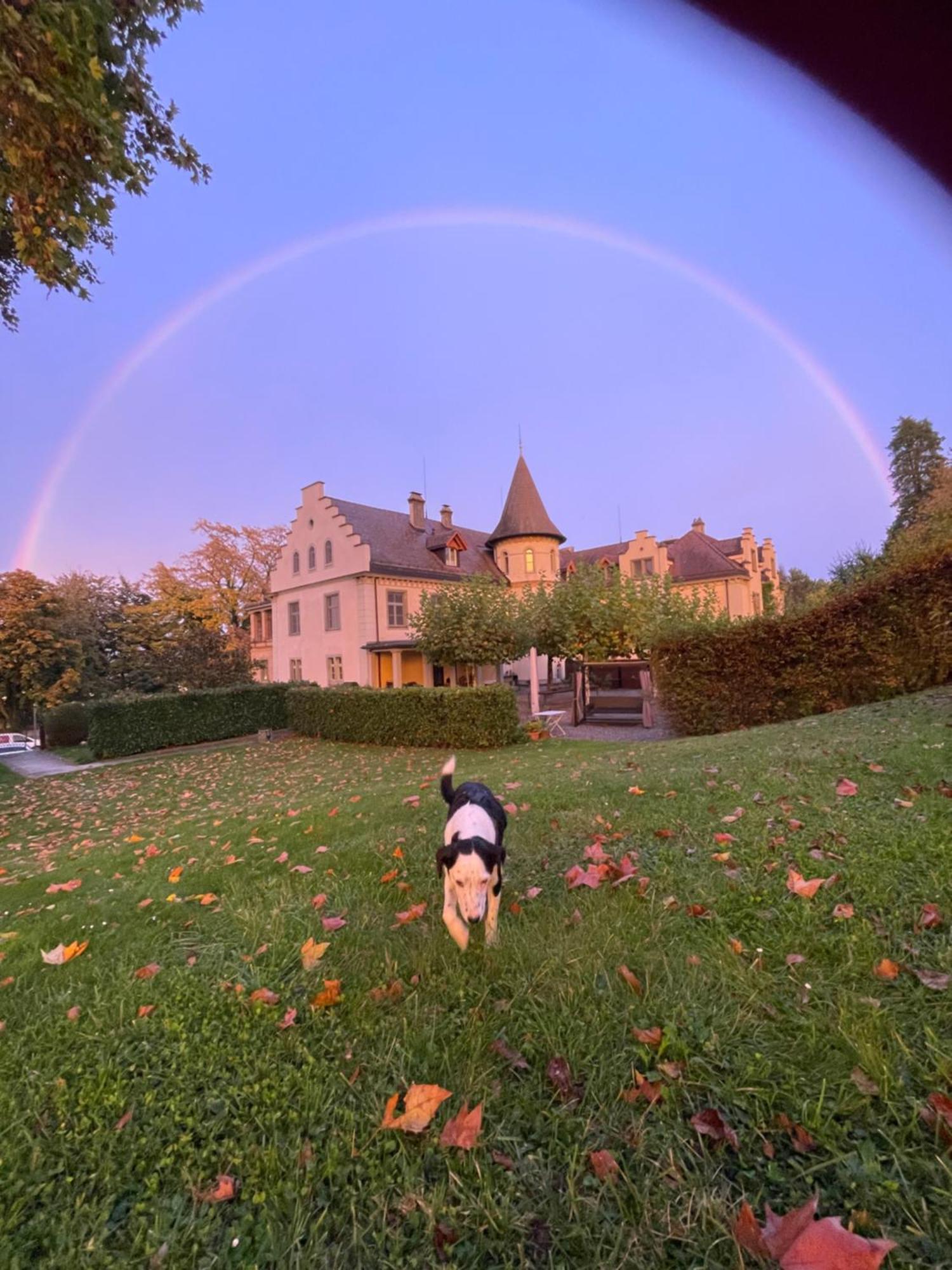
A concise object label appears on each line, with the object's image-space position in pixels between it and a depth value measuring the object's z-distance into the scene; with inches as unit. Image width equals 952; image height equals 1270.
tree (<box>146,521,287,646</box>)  1627.7
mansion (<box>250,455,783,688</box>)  1192.2
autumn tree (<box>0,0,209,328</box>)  170.1
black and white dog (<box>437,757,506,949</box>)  108.5
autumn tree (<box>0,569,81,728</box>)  1259.8
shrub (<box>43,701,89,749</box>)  971.9
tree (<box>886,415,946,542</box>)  1579.7
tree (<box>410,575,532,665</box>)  839.1
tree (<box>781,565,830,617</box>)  2480.8
